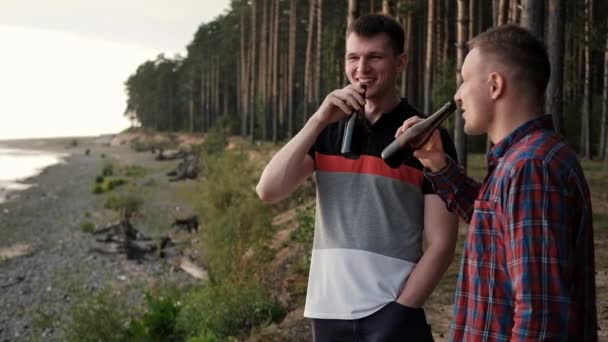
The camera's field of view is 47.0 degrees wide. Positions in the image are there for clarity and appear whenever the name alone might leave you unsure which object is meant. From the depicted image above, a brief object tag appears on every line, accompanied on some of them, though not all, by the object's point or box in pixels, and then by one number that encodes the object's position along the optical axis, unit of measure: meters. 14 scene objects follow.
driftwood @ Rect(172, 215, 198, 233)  17.75
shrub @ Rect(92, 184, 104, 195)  30.30
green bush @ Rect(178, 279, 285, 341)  7.78
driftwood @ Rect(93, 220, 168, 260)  15.93
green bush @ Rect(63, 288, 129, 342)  8.34
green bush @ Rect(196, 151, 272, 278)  10.48
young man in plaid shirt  1.72
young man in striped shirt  2.64
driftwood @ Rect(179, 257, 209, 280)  12.70
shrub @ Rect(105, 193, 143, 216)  20.80
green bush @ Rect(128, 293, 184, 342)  8.39
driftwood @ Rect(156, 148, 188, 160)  48.66
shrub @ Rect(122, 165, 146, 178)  36.64
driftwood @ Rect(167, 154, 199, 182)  32.78
